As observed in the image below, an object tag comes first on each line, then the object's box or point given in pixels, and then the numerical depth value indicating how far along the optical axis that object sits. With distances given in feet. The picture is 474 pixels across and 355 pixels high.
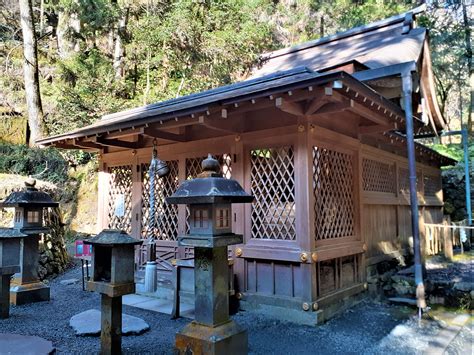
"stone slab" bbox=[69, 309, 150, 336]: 14.01
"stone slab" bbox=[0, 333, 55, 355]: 11.94
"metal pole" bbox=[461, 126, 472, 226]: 35.02
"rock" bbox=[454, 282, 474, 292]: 21.39
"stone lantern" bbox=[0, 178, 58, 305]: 18.44
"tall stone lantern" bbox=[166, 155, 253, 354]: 10.65
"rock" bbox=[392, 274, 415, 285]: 21.80
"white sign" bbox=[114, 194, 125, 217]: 24.04
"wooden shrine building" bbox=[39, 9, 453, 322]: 15.57
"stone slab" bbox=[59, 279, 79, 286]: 23.63
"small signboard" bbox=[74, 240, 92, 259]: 22.15
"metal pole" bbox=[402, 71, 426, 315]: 18.02
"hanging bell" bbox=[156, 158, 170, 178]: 19.17
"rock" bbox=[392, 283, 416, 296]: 21.33
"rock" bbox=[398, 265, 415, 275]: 23.32
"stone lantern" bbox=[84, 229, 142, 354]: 11.51
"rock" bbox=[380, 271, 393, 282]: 22.29
